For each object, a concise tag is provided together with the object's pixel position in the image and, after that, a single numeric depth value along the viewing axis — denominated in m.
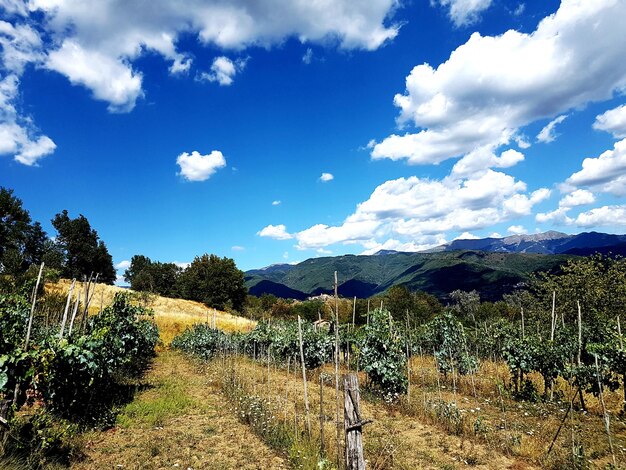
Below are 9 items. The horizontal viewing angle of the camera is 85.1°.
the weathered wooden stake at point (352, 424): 4.60
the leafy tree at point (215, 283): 54.69
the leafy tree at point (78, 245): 47.66
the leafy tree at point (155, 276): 66.72
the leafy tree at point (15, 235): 34.71
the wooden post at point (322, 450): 6.36
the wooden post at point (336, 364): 5.88
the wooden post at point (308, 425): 7.13
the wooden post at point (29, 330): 7.13
